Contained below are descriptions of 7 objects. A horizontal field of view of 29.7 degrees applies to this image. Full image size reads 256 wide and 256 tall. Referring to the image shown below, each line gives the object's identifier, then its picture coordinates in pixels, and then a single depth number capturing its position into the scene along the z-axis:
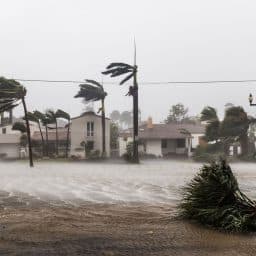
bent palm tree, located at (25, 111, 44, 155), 53.16
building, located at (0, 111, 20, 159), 62.78
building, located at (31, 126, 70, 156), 59.84
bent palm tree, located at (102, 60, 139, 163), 43.97
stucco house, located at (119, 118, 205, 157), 60.88
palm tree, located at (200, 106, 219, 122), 48.09
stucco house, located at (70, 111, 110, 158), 60.28
